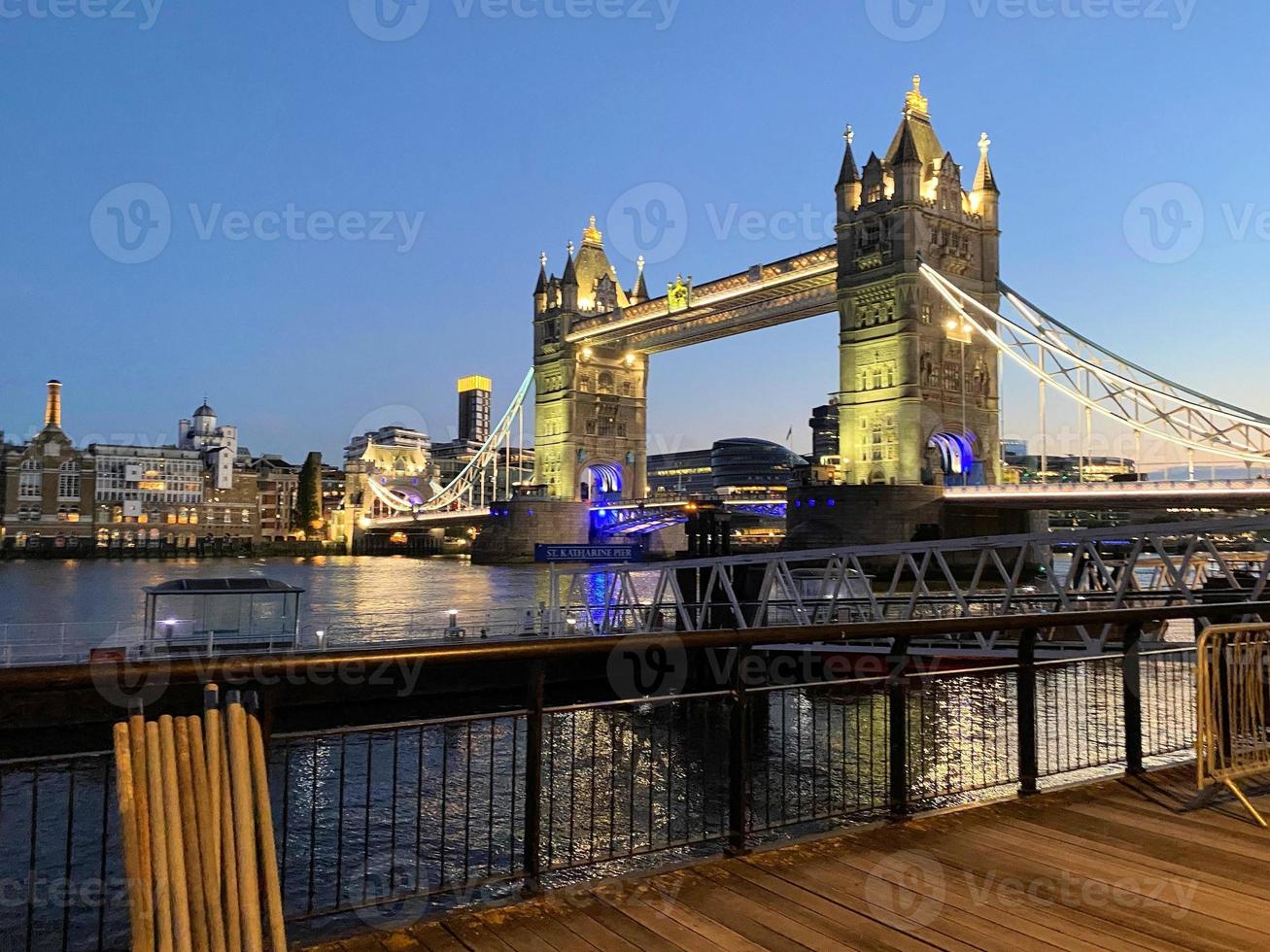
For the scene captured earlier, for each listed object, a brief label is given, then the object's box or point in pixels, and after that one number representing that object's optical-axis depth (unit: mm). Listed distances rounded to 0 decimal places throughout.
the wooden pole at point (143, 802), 2779
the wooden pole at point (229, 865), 2873
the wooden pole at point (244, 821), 2898
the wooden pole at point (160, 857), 2768
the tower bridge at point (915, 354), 53594
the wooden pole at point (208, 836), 2850
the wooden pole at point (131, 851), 2725
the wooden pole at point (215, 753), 2887
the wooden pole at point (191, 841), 2846
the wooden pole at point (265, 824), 2994
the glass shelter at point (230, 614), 21672
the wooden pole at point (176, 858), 2785
